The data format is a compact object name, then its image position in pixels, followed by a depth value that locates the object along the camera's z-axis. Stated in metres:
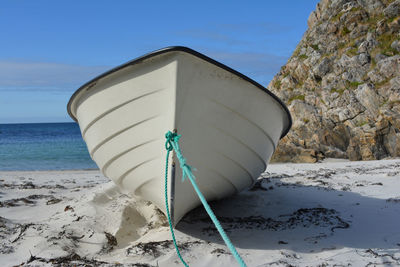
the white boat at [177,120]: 2.78
